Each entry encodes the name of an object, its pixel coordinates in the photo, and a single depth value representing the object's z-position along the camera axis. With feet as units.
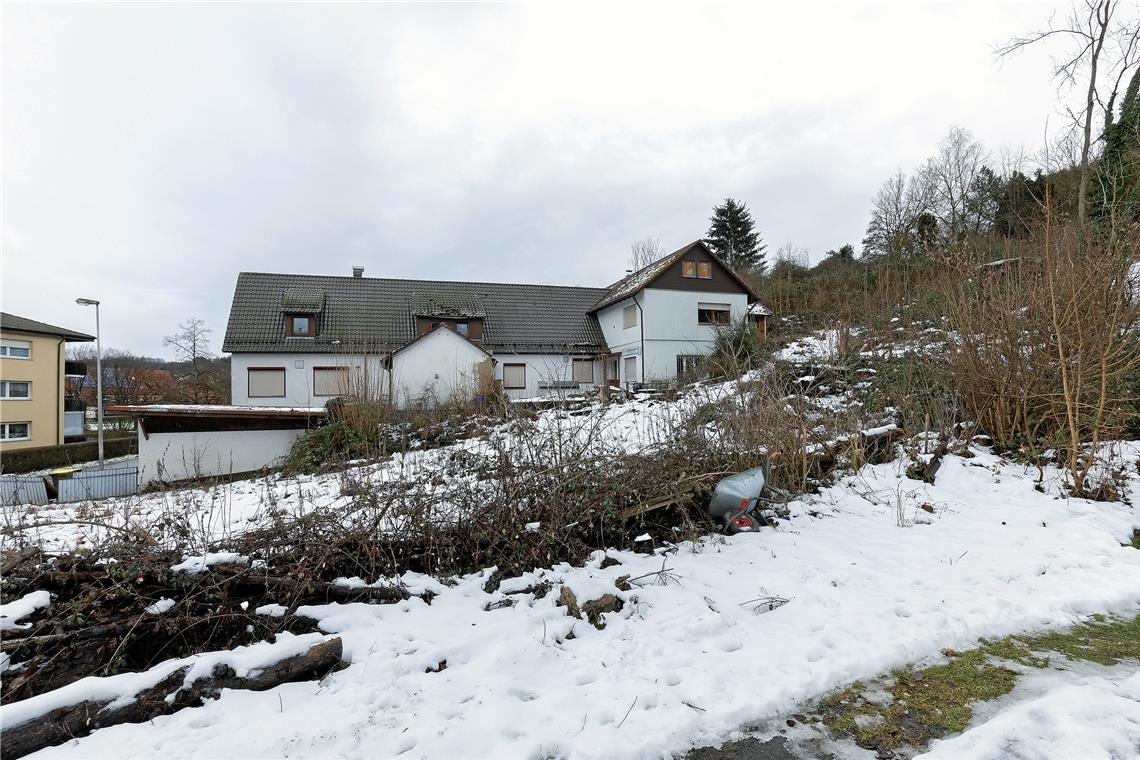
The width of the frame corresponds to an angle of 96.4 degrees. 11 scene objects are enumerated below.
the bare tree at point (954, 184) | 83.71
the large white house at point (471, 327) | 76.48
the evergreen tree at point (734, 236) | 136.36
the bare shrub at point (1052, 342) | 20.80
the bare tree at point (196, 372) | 113.39
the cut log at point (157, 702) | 7.98
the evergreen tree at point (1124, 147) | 48.65
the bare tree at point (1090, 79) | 50.62
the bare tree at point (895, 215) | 87.81
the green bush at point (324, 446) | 39.93
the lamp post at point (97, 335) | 71.15
